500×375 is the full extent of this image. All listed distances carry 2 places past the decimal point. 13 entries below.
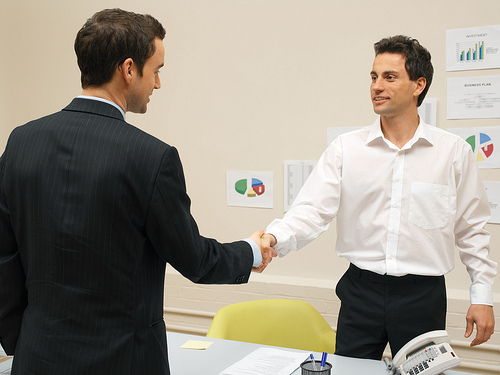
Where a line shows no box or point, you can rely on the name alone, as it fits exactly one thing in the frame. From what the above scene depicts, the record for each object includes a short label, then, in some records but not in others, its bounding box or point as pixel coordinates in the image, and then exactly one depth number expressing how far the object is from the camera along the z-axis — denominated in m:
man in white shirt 2.06
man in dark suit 1.24
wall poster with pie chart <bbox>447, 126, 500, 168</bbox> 2.92
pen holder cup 1.48
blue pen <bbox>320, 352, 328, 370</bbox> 1.53
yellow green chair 2.57
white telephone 1.53
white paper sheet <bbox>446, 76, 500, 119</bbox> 2.90
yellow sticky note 1.98
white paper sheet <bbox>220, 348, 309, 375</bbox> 1.71
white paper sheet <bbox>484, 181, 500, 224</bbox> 2.93
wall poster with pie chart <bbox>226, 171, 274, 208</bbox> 3.49
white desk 1.74
